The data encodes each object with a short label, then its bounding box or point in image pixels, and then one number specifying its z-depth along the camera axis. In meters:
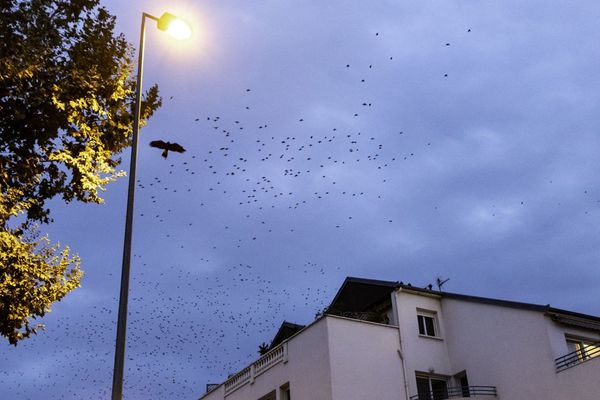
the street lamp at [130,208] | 11.38
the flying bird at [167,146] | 14.30
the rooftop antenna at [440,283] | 35.94
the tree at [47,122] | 15.30
